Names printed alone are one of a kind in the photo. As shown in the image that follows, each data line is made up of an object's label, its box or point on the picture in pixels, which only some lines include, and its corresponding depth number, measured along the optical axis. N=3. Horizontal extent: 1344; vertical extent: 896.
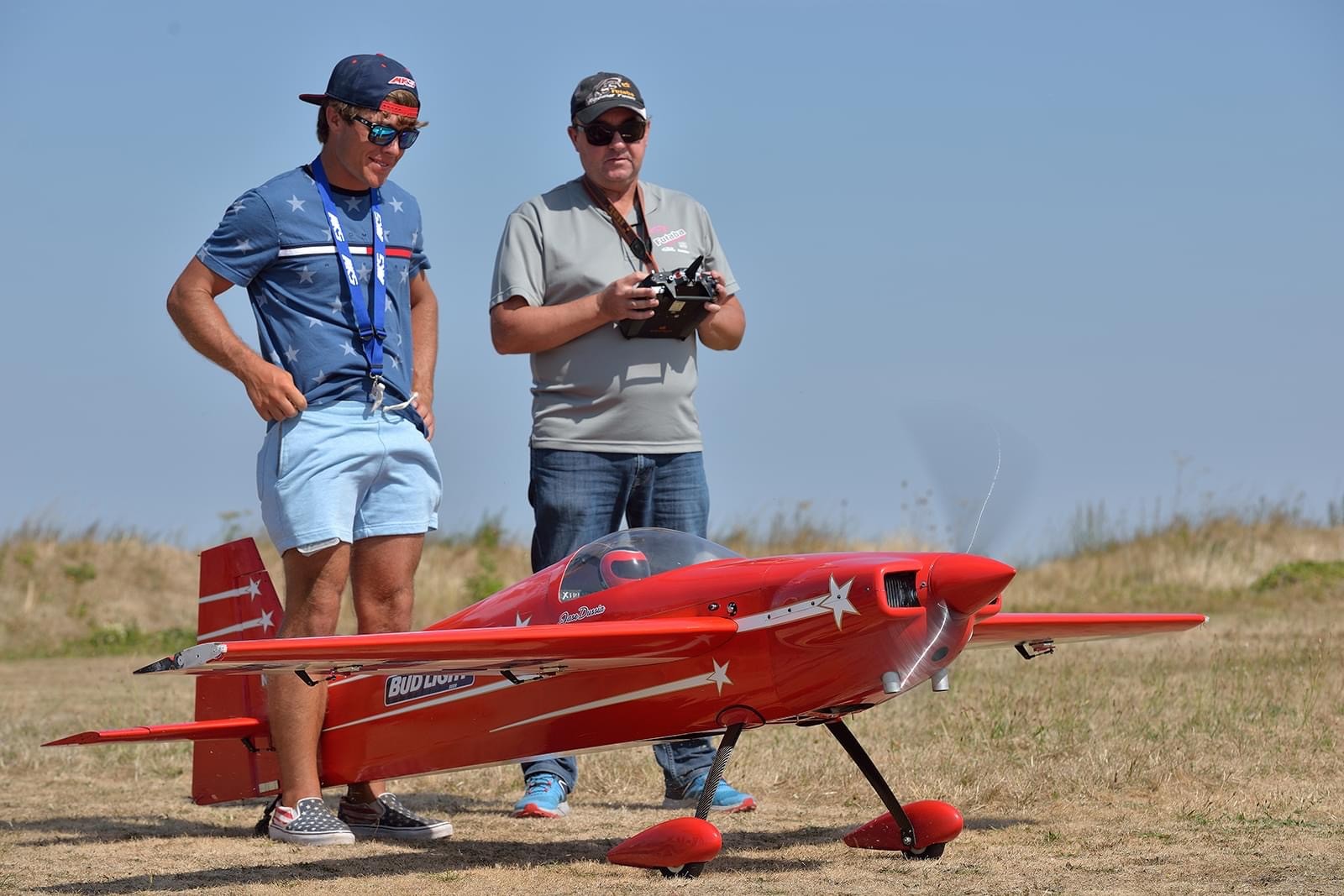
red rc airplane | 9.46
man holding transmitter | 12.97
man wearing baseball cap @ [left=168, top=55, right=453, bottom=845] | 11.32
